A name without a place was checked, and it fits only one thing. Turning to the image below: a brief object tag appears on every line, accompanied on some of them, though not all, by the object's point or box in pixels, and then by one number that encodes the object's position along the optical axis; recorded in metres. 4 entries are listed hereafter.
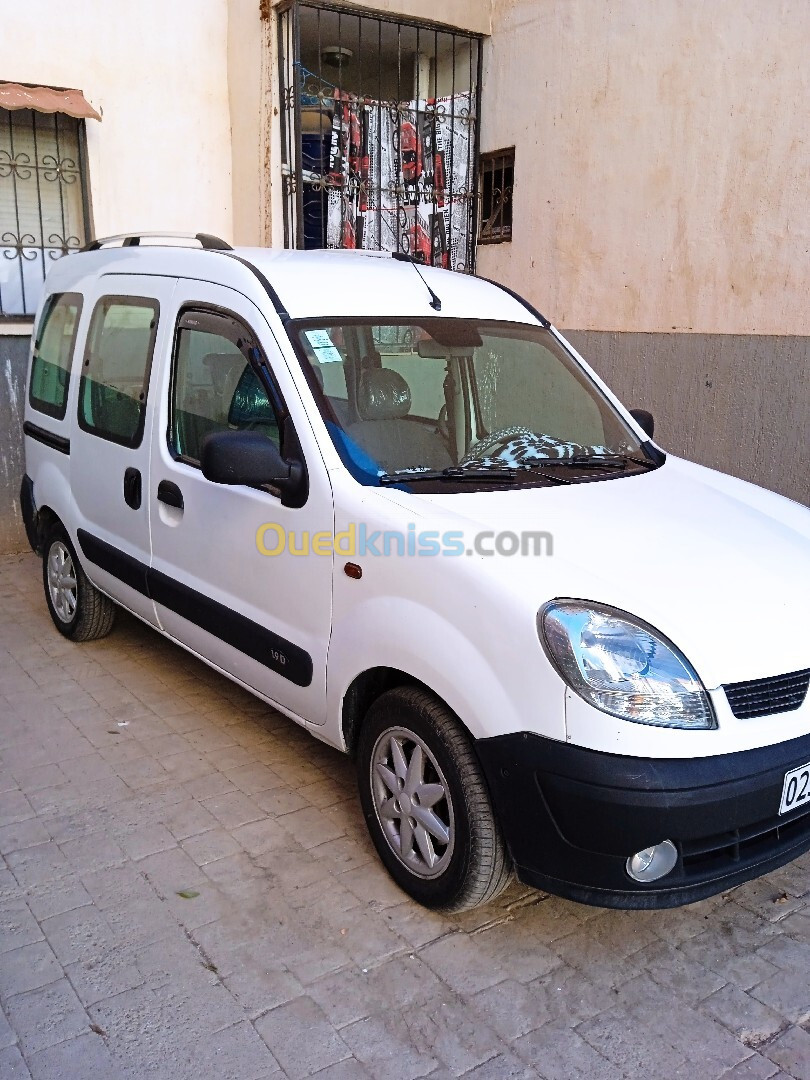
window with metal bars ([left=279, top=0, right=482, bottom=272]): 6.92
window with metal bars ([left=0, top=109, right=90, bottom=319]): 6.55
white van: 2.26
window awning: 6.08
